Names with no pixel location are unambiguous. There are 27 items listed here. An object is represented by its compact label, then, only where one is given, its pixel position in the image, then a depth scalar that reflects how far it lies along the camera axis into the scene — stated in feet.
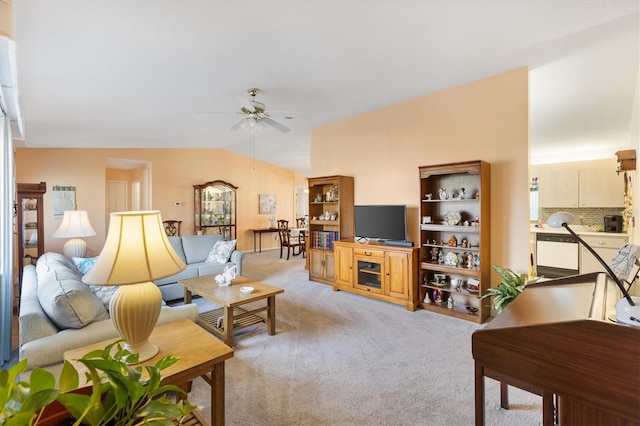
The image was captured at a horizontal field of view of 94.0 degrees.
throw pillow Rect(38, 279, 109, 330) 6.04
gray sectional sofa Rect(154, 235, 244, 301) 13.44
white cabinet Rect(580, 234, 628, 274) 15.56
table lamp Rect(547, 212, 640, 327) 3.26
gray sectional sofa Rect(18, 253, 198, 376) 5.49
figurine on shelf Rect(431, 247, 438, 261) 13.04
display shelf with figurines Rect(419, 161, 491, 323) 11.34
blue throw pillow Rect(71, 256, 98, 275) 11.54
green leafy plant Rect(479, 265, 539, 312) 7.43
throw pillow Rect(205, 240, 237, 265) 15.85
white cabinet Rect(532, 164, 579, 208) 17.85
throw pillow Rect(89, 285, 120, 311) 8.04
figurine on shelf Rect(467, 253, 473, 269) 11.77
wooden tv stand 12.66
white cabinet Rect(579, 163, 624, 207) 16.46
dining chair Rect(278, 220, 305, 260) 25.49
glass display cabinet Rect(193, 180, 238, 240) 25.49
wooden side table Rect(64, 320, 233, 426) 4.68
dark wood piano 3.05
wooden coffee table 9.28
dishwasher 16.81
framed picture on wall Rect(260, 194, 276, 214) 29.86
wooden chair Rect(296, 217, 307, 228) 32.14
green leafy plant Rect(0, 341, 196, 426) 1.65
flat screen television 13.75
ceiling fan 12.00
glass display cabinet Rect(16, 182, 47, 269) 11.09
